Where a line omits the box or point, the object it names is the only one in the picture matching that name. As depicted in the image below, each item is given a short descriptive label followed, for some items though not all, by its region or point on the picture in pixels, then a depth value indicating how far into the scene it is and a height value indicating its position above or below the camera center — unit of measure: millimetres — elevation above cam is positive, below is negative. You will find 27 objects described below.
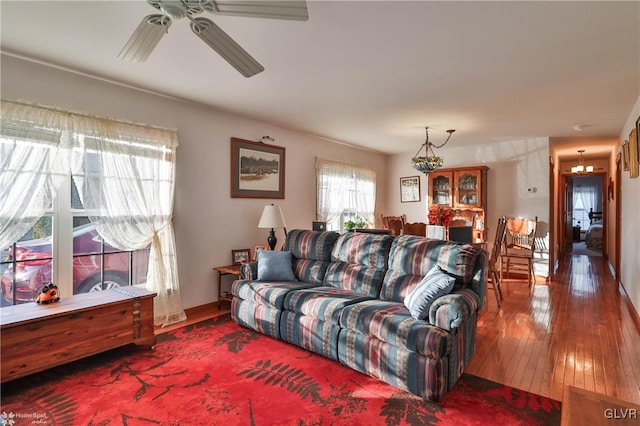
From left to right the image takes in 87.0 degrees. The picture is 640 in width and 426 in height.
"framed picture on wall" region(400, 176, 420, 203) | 7066 +519
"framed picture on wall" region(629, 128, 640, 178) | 3473 +644
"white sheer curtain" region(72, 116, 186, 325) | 3029 +225
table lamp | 4191 -85
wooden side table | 3924 -680
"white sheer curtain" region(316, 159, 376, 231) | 5727 +385
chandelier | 4945 +753
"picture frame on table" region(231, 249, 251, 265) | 4282 -548
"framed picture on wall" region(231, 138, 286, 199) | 4336 +598
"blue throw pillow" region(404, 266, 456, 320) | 2342 -562
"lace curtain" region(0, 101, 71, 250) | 2559 +393
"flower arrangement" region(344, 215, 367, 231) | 5862 -170
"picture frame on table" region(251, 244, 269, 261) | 4422 -445
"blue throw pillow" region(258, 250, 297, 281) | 3551 -570
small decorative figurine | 2566 -631
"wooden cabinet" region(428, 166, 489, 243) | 6133 +384
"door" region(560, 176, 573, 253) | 9209 -70
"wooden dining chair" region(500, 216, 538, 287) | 5438 -555
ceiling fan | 1520 +962
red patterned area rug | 1975 -1193
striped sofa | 2182 -737
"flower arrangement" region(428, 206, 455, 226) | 4287 -45
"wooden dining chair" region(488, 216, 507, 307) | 4141 -648
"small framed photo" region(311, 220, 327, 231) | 5200 -197
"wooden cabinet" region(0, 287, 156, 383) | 2205 -846
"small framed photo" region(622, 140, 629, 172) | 4156 +747
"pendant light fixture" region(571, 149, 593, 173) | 7117 +953
